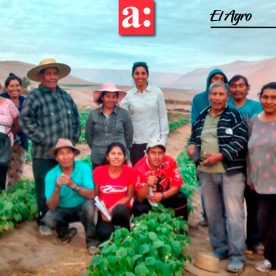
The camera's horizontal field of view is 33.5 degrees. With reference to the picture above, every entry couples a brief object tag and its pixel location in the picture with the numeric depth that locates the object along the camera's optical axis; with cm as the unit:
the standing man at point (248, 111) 433
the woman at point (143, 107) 491
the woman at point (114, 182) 430
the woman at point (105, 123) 464
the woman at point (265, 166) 366
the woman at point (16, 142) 539
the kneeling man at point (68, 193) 431
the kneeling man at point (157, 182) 442
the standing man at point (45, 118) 454
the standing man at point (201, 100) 459
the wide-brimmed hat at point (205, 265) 383
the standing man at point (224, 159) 381
